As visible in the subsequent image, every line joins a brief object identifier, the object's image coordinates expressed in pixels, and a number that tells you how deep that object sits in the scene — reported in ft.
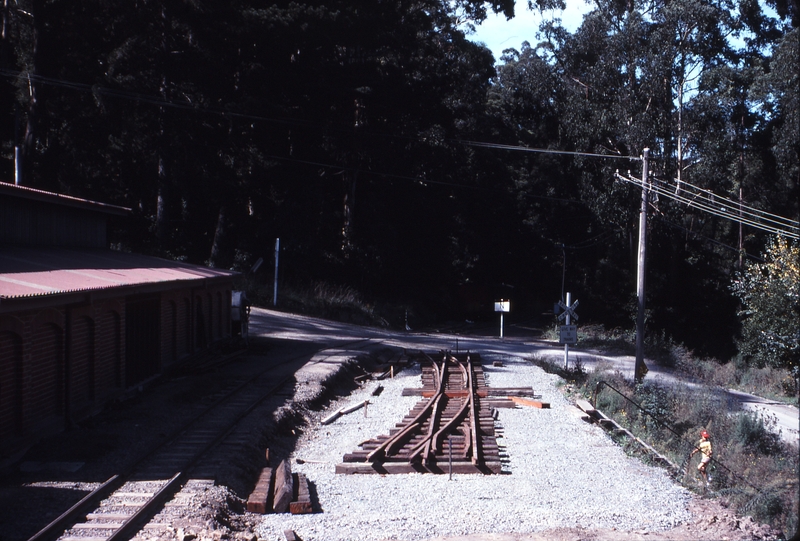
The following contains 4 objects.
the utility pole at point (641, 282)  71.35
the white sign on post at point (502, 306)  119.65
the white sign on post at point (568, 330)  75.41
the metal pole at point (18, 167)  94.92
